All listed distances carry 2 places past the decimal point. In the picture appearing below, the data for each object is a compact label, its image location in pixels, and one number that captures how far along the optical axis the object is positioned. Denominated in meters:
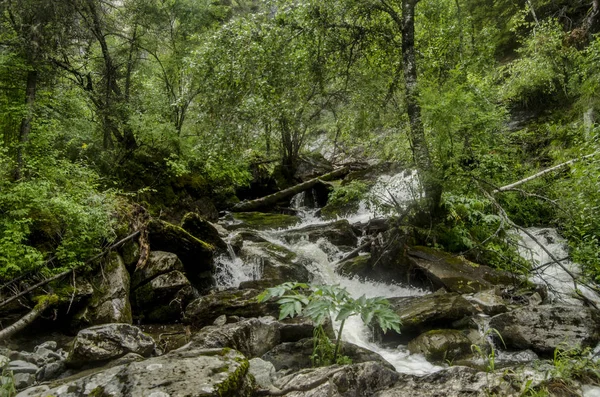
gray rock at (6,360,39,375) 4.07
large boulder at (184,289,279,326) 6.91
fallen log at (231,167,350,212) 15.94
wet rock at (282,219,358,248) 11.52
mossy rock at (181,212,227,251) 9.62
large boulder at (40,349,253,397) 2.60
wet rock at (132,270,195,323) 7.27
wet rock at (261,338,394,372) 4.86
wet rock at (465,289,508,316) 6.77
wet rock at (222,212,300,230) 13.53
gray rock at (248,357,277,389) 3.28
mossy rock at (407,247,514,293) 7.82
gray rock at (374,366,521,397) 2.82
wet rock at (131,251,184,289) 7.51
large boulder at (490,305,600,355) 5.39
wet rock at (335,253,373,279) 9.34
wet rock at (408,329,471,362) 5.58
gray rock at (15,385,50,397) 2.75
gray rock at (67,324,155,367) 4.39
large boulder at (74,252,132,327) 6.24
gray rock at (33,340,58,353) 5.23
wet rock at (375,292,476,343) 6.28
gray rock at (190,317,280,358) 4.74
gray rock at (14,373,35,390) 3.83
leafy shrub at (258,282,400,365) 3.22
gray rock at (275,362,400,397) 2.93
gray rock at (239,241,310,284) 9.27
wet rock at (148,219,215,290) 8.62
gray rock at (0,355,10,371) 3.82
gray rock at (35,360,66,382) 4.19
